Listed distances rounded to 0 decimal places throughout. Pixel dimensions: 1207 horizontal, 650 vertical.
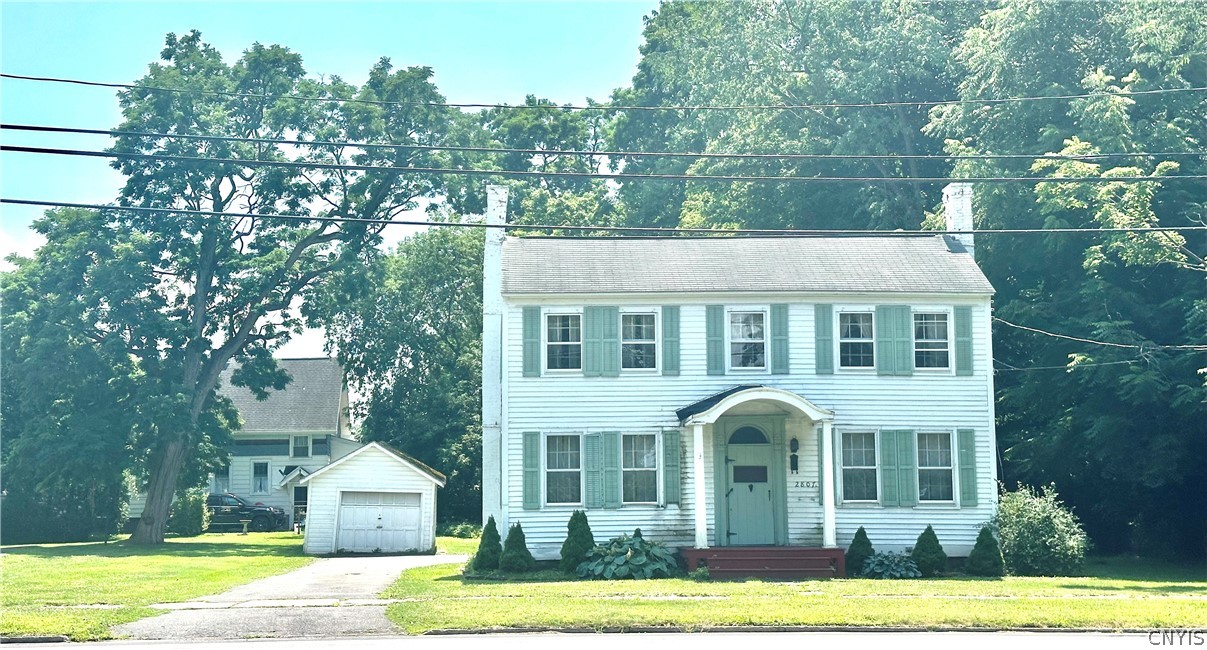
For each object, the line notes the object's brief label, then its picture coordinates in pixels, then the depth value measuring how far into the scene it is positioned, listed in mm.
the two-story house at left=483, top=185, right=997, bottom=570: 25734
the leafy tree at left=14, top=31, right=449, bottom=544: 41344
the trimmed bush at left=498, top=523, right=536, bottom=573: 24625
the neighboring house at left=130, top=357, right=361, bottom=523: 56219
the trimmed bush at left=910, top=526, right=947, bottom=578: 24781
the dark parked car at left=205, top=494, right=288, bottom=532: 51531
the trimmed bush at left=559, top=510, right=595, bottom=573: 24625
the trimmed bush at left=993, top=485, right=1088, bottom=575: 24984
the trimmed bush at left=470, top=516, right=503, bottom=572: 25125
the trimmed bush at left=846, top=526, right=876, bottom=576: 25000
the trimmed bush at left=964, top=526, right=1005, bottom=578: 24594
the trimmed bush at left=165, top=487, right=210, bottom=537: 48125
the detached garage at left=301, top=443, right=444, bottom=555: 35781
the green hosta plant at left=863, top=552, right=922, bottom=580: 24266
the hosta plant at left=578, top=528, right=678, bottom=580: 23766
